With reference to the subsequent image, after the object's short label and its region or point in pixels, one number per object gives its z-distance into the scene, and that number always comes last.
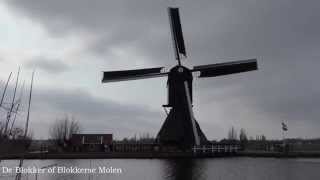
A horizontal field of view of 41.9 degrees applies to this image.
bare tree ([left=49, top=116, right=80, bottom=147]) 83.86
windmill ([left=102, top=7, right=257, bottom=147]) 46.16
